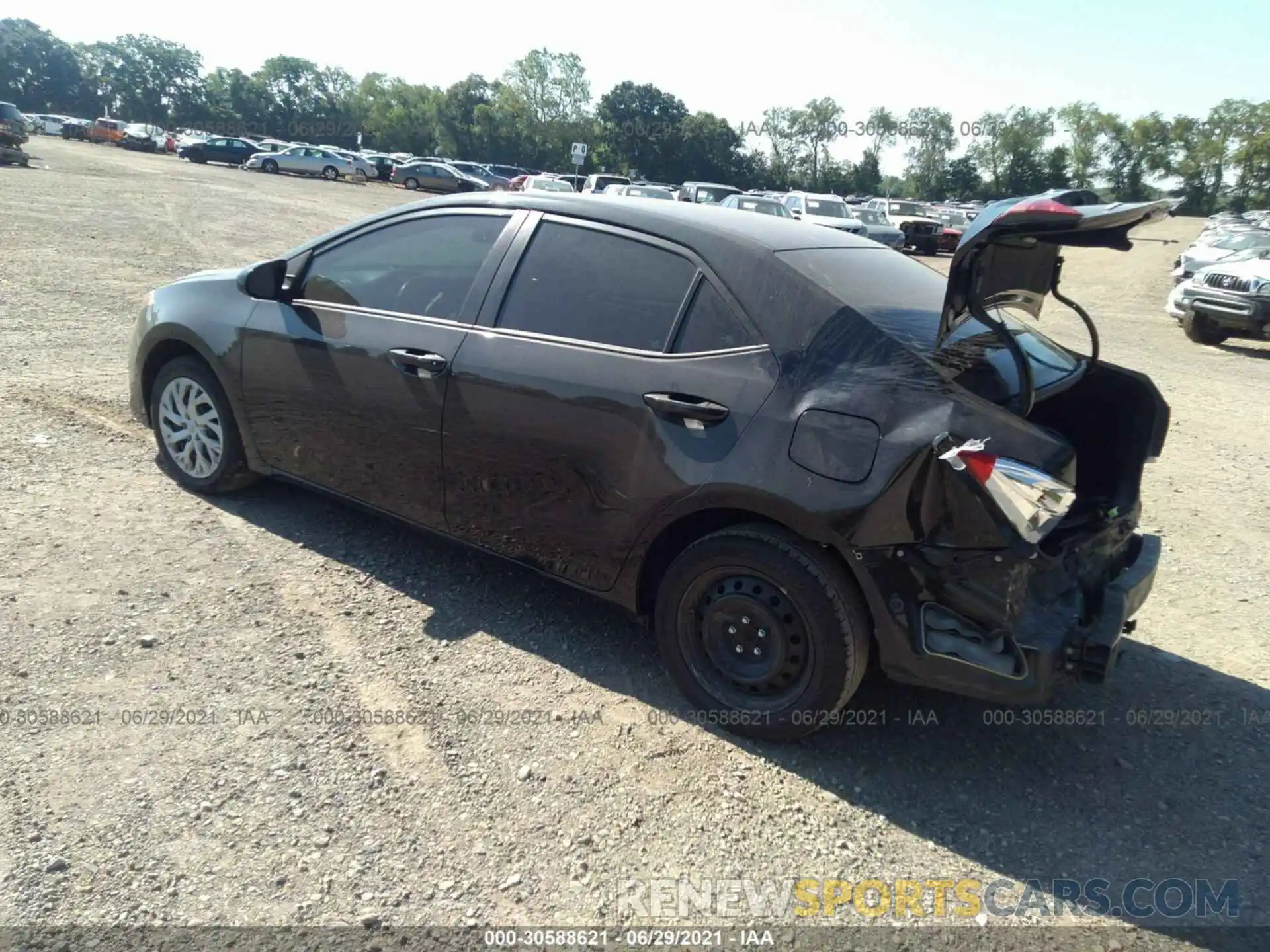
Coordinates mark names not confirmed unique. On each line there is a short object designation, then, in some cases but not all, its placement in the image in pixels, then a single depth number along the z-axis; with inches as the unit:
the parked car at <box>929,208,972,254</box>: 1153.4
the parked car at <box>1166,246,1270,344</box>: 476.4
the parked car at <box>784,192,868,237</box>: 957.2
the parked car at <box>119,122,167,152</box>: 2233.0
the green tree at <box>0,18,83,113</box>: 3976.4
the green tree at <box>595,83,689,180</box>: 3161.9
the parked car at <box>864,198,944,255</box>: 1127.0
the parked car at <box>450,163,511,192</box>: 1744.6
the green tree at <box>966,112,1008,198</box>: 3196.4
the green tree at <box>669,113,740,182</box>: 3117.6
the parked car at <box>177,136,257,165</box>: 1860.2
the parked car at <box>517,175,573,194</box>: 1145.4
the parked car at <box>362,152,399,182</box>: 1867.5
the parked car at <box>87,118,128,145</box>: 2256.4
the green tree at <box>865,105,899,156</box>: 3348.9
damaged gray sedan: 105.5
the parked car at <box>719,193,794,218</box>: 902.4
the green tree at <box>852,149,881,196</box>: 3196.4
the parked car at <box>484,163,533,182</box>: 1967.3
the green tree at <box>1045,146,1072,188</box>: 3083.2
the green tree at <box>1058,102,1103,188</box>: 3452.3
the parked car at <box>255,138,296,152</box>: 1870.1
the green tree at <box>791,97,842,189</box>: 3400.6
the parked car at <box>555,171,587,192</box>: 1299.5
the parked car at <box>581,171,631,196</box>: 1123.9
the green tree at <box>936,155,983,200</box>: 3129.9
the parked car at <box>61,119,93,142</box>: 2322.8
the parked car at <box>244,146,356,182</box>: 1769.2
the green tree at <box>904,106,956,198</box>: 3201.3
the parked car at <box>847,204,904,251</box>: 1024.9
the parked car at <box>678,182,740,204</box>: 1045.6
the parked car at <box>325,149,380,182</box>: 1811.8
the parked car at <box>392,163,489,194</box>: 1697.8
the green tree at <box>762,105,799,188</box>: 3444.9
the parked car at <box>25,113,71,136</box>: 2506.2
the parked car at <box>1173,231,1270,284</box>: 633.6
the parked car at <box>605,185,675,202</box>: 943.0
